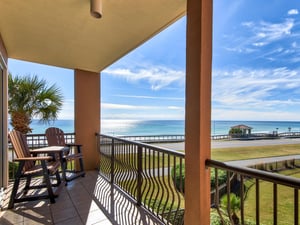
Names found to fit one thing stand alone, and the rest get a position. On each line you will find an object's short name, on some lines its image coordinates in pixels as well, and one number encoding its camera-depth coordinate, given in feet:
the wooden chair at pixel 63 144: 12.76
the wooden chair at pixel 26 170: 8.80
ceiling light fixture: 5.82
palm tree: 15.06
